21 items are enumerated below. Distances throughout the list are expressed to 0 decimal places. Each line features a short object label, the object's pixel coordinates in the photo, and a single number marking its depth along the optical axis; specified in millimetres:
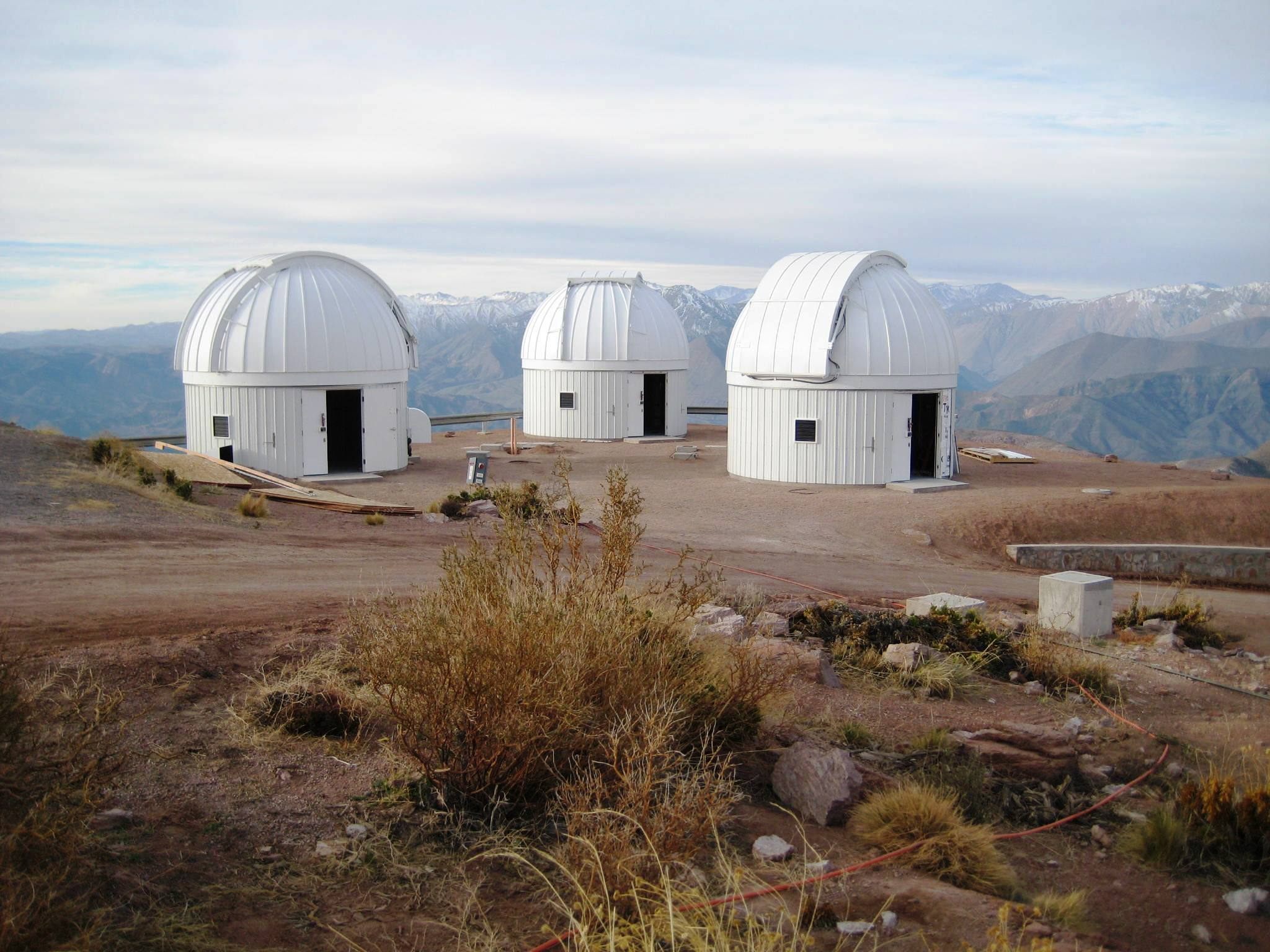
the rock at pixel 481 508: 15391
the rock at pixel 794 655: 6945
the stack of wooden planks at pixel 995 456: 24844
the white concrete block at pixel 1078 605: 9773
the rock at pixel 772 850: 4352
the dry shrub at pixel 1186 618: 10406
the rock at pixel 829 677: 7180
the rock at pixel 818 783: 4820
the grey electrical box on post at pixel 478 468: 19453
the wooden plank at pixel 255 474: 17844
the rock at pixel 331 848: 4156
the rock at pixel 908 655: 7648
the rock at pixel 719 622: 7090
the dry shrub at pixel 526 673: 4391
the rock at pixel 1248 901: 4469
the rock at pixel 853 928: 3750
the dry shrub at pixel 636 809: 3717
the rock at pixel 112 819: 4172
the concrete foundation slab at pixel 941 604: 9539
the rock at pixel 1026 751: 5828
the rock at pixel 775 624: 7922
